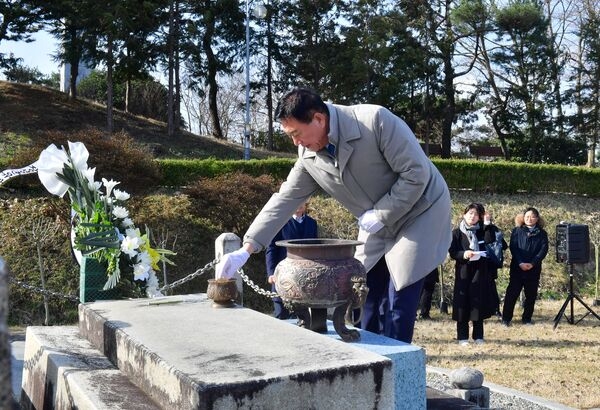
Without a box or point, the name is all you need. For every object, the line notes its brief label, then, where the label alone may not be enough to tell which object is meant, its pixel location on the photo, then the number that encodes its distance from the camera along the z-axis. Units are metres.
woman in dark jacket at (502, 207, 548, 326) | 8.80
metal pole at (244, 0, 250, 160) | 20.94
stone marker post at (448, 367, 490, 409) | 4.31
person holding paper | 7.52
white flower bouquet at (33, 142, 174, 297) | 4.52
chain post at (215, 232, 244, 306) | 6.24
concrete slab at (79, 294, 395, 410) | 2.27
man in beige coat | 3.33
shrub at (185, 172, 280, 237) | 10.82
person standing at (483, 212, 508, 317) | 7.71
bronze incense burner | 3.17
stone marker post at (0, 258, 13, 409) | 0.87
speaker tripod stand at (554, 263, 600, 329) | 8.37
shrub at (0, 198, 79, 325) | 9.05
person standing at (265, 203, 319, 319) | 7.00
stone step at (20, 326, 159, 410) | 2.63
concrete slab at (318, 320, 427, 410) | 3.05
